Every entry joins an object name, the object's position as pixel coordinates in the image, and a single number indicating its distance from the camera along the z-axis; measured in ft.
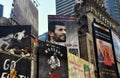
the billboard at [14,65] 48.85
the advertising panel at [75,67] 62.23
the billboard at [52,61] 55.90
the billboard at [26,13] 93.55
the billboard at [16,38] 54.20
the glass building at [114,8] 276.30
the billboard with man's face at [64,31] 83.04
